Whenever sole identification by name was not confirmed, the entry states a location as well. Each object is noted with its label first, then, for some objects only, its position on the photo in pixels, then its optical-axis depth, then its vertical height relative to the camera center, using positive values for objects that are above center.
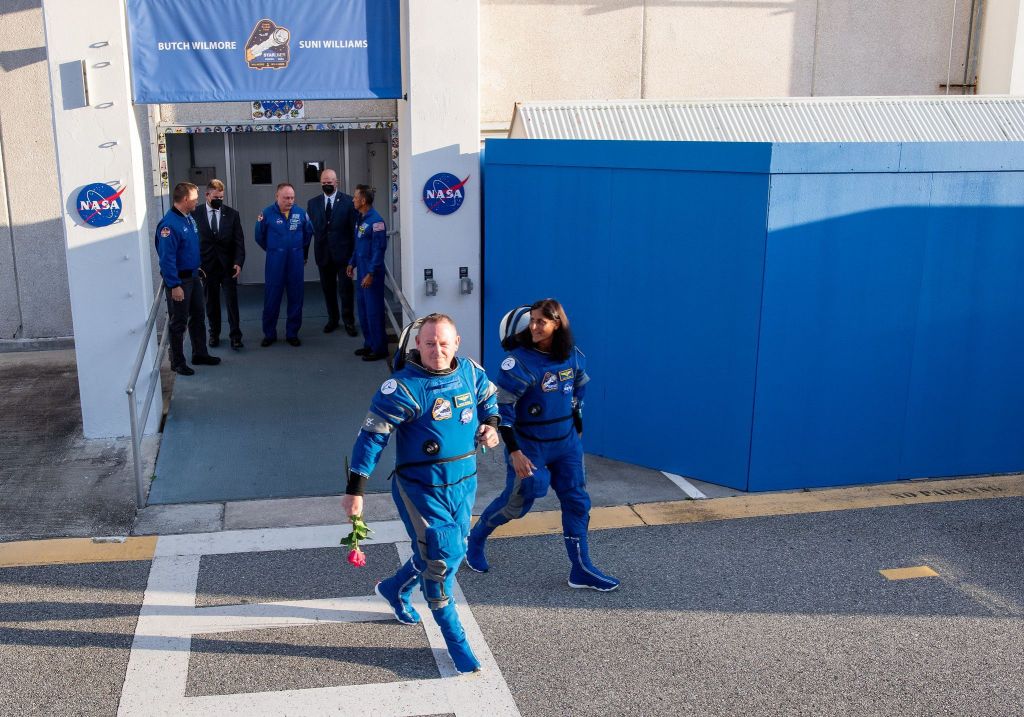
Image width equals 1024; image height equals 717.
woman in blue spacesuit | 6.14 -1.63
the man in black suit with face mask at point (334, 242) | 11.00 -0.93
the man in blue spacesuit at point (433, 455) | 5.30 -1.56
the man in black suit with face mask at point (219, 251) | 10.58 -1.00
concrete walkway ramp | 8.16 -2.39
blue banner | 8.84 +0.93
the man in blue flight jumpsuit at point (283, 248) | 10.73 -0.98
